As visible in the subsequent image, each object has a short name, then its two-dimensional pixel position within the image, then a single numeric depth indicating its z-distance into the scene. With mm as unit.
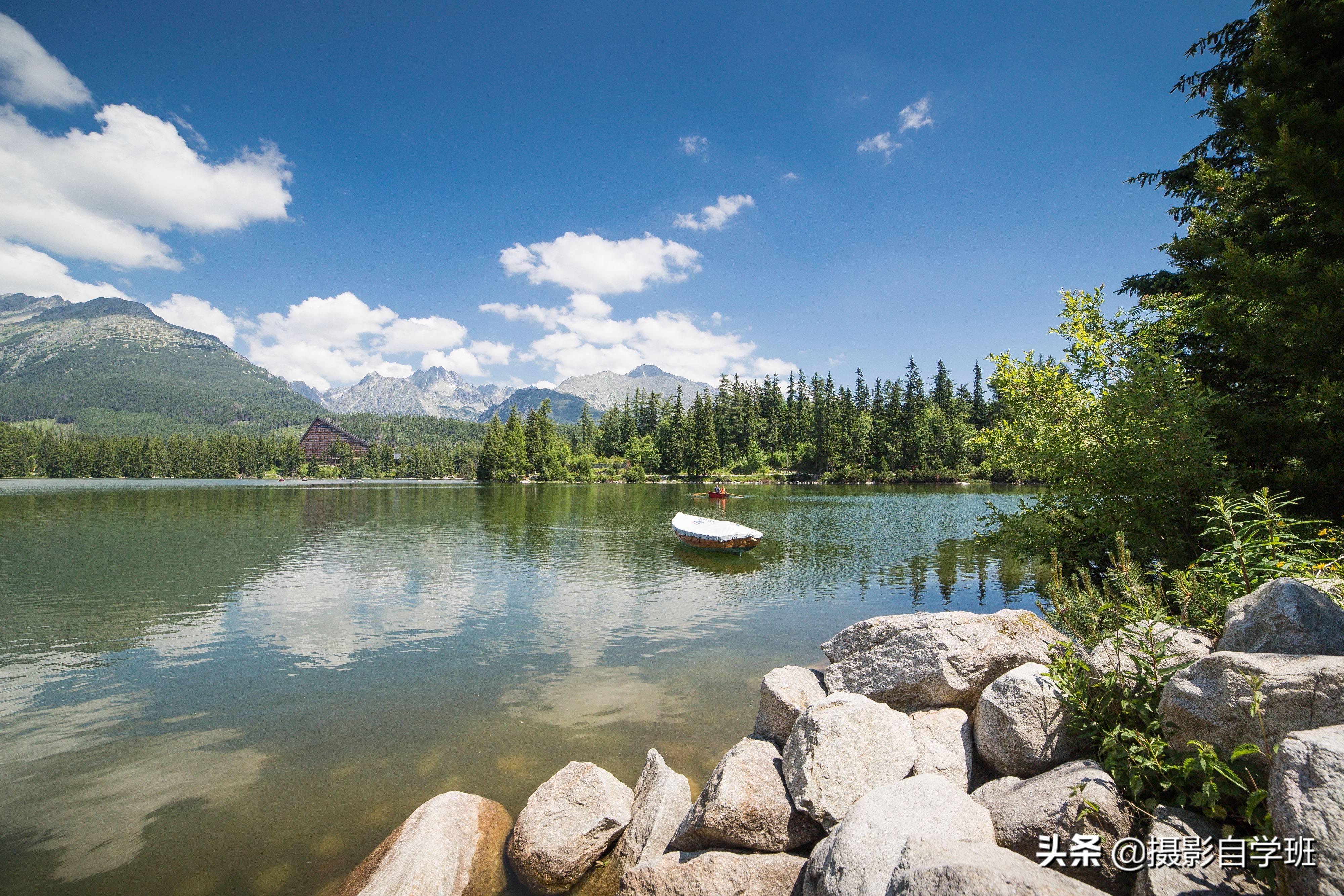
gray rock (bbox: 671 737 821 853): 5523
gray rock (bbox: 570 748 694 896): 6078
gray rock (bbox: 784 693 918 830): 5484
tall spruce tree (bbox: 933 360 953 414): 126688
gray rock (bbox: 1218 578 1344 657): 4340
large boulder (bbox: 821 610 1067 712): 7191
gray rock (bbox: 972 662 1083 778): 5426
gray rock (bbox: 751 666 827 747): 7301
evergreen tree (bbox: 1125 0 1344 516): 7109
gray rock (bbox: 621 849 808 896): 5145
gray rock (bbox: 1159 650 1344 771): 3676
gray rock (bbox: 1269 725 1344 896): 2828
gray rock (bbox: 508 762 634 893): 6152
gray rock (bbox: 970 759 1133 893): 4223
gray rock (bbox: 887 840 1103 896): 3201
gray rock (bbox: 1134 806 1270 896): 3301
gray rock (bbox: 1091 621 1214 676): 5121
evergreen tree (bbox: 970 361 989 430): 120812
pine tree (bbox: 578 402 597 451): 157625
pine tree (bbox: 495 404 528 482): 126312
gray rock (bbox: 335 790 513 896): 5922
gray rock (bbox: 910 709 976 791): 5906
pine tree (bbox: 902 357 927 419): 117562
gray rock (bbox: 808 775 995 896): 4203
